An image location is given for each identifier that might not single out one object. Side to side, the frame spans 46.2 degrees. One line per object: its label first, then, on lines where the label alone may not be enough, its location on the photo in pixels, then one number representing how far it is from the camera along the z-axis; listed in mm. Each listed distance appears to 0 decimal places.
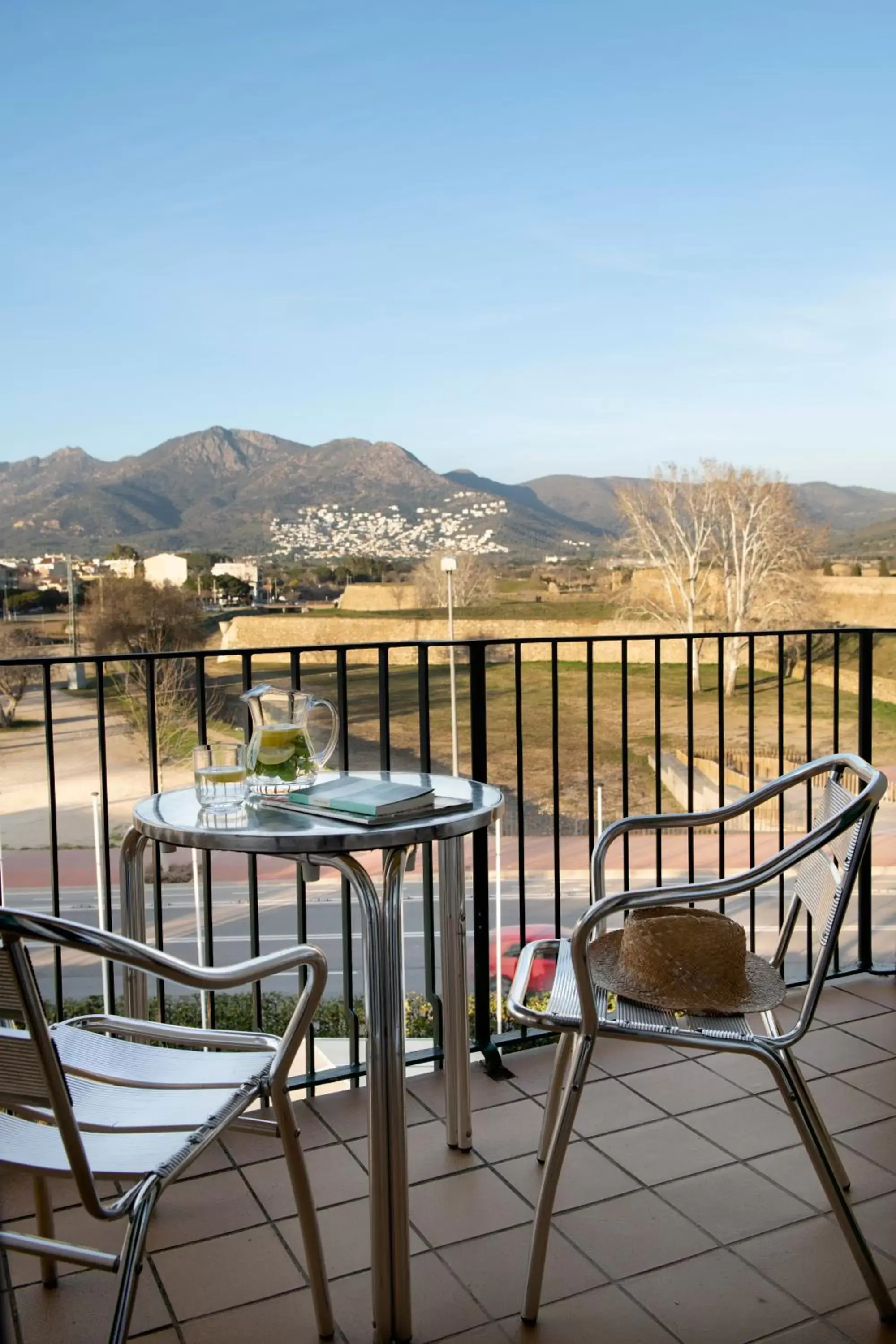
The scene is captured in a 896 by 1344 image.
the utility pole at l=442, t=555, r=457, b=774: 25906
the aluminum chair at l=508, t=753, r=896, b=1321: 1531
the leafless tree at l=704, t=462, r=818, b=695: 35906
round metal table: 1475
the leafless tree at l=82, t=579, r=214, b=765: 28453
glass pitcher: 1789
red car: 14484
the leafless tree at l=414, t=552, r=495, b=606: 31734
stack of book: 1553
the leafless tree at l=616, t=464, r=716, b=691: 37062
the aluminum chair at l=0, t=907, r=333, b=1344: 1085
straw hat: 1686
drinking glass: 1690
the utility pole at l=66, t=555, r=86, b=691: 24962
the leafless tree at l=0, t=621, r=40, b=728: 25094
